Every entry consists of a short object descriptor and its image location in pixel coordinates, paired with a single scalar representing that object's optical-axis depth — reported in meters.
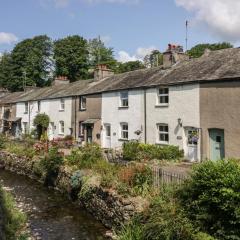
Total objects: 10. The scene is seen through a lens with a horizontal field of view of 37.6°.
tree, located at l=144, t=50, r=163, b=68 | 90.49
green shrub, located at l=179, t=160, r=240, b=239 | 10.16
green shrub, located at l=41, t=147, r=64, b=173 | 21.59
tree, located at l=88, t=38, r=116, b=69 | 80.32
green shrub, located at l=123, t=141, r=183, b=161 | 22.52
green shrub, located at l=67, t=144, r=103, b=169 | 20.42
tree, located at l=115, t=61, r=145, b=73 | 76.00
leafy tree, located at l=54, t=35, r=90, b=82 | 71.38
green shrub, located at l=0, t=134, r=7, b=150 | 32.59
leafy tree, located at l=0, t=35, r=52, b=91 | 74.06
